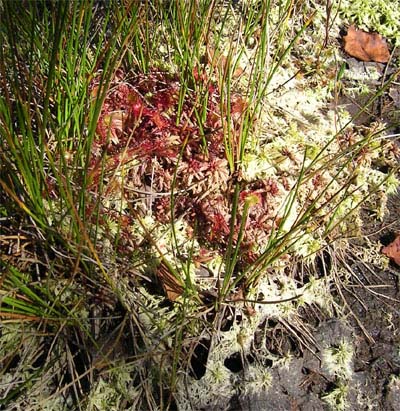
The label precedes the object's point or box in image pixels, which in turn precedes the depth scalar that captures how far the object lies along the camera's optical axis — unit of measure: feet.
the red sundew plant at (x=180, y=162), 1.17
